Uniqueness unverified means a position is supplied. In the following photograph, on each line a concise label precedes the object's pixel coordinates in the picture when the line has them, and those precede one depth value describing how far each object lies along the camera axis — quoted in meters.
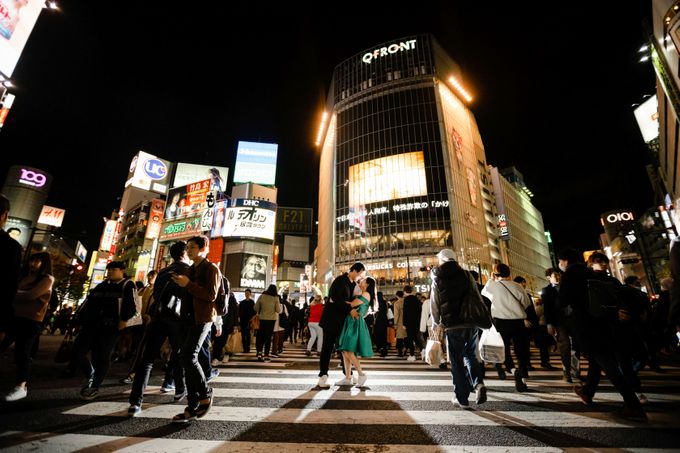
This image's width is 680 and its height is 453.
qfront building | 47.75
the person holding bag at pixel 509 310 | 5.03
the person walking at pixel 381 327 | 9.56
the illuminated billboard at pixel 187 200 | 32.00
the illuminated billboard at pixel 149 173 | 49.16
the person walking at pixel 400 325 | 9.32
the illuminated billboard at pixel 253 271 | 32.06
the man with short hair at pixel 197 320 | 3.09
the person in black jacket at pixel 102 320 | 4.15
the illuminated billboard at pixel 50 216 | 70.44
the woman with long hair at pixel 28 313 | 3.84
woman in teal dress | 4.77
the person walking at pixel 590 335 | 3.09
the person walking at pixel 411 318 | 8.66
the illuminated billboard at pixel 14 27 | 10.70
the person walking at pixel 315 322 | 9.47
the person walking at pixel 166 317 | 3.54
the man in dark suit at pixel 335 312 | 4.81
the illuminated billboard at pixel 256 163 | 38.00
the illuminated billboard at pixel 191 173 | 46.06
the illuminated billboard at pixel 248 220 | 31.23
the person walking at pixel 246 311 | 8.90
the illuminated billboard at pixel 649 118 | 23.05
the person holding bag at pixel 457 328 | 3.64
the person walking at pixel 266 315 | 8.07
